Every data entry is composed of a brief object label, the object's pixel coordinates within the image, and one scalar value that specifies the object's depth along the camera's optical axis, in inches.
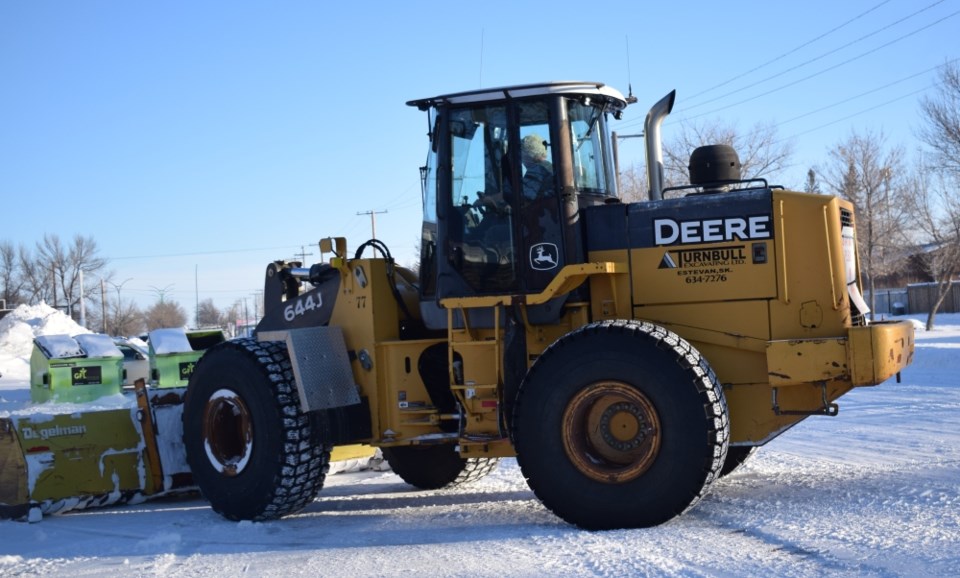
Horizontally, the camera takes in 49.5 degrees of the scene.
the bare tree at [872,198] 1530.5
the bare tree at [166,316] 4471.0
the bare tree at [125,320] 3597.7
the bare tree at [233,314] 4847.4
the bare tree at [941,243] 1457.9
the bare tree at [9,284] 3341.5
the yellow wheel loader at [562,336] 258.7
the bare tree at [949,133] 1278.3
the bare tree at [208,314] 4881.9
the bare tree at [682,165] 1379.2
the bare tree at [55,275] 3444.9
